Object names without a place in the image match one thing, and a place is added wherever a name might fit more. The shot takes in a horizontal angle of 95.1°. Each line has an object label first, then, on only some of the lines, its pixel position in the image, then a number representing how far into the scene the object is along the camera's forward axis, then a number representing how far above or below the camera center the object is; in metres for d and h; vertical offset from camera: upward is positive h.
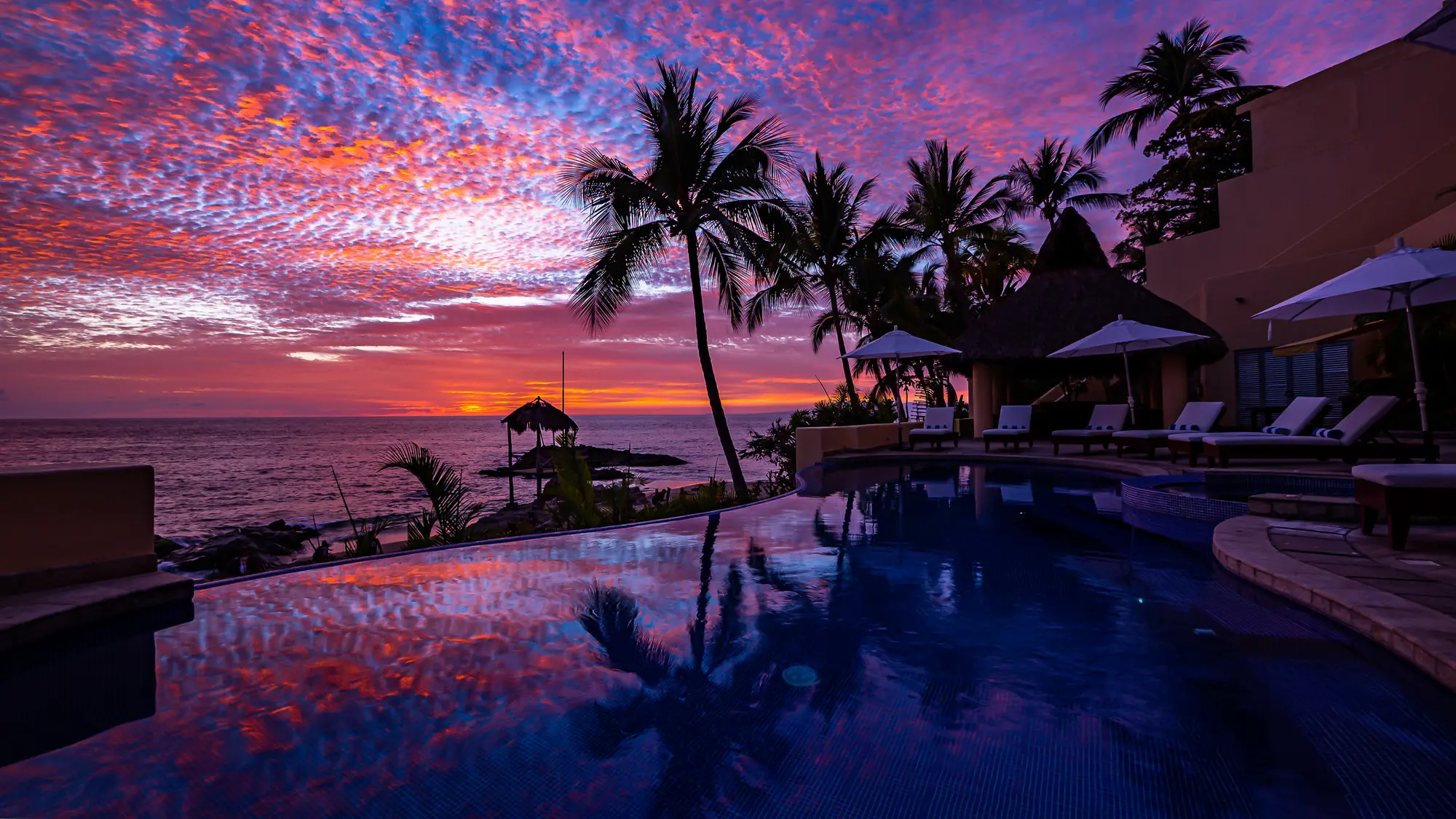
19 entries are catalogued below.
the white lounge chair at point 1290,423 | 8.23 -0.06
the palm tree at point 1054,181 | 22.69 +8.23
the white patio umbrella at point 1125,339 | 11.08 +1.36
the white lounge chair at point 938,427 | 13.80 -0.06
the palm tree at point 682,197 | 12.55 +4.43
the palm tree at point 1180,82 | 21.73 +11.33
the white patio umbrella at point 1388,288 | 5.98 +1.26
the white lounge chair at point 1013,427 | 13.17 -0.10
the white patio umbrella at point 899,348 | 13.56 +1.57
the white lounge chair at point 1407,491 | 4.09 -0.47
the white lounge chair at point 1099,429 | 11.40 -0.14
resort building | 13.74 +4.91
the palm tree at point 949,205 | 20.45 +6.83
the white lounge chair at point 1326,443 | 7.54 -0.28
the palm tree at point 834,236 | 18.62 +5.52
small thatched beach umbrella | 18.64 +0.30
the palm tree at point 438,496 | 7.40 -0.76
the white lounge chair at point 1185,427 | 10.09 -0.10
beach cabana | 15.17 +2.46
